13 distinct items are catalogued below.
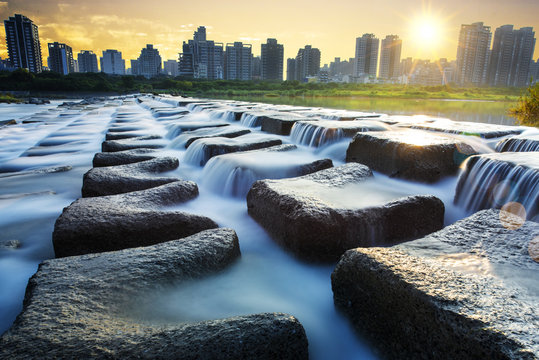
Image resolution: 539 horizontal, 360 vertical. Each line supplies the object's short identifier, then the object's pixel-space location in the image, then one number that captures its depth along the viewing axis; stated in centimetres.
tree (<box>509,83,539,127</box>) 1031
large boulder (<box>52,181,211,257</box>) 255
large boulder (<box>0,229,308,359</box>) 132
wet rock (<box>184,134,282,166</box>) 550
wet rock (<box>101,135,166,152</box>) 622
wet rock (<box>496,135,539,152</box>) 471
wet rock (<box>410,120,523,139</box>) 624
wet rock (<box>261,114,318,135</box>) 775
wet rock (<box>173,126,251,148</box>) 685
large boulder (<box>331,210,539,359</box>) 127
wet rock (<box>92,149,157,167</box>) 505
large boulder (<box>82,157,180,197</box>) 381
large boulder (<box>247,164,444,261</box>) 247
